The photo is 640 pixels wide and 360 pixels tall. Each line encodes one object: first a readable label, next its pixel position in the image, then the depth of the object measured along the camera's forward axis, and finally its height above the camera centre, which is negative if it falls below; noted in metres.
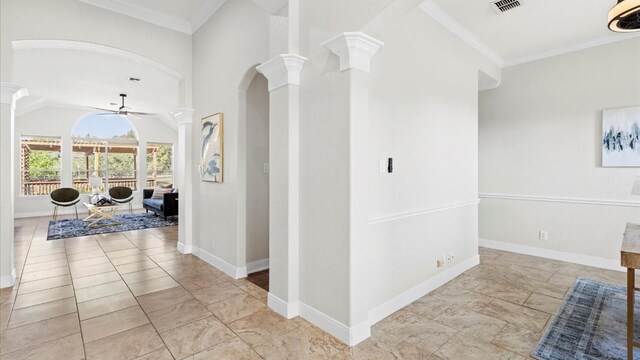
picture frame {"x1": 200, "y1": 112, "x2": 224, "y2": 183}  3.91 +0.39
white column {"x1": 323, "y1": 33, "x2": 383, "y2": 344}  2.23 +0.17
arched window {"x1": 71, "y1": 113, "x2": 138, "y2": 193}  9.30 +0.83
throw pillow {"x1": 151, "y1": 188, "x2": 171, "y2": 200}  8.29 -0.44
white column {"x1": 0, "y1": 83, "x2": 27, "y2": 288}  3.30 -0.05
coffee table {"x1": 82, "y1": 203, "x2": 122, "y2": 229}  6.98 -0.91
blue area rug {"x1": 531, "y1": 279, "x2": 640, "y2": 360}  2.19 -1.27
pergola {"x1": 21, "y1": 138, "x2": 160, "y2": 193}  8.55 +0.87
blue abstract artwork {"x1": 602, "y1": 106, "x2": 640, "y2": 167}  3.82 +0.50
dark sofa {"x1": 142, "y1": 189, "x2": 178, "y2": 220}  7.17 -0.69
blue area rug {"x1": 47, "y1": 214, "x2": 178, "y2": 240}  6.11 -1.10
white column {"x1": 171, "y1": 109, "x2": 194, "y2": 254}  4.55 +0.00
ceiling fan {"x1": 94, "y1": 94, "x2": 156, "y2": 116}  7.50 +1.65
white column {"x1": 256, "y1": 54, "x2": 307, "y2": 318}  2.65 +0.01
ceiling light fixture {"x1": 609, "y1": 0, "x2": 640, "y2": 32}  1.92 +1.09
